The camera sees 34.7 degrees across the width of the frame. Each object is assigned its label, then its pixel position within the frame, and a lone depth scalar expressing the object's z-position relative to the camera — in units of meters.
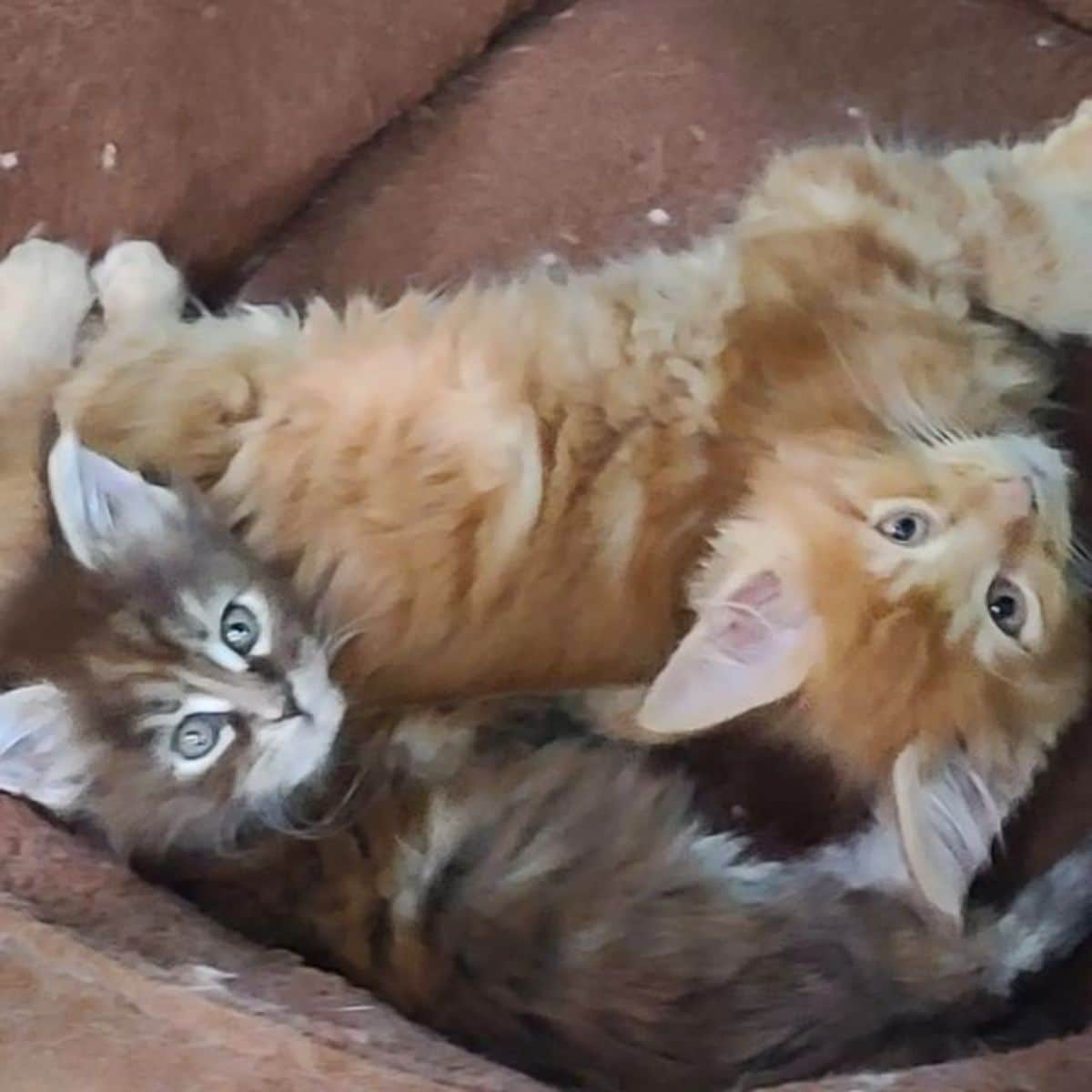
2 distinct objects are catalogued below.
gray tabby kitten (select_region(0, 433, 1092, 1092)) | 0.41
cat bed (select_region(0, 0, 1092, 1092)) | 0.50
